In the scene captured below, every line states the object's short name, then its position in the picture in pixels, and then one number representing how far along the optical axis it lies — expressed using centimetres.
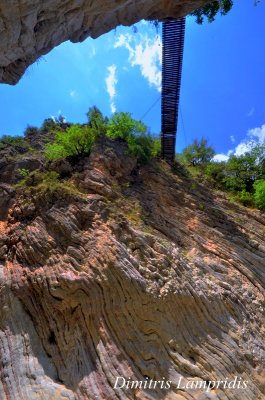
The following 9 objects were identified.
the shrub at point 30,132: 1924
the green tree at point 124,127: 1566
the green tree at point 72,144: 1431
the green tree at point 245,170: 1659
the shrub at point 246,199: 1567
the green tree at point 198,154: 1803
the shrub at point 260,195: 1492
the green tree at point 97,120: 1579
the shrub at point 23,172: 1346
